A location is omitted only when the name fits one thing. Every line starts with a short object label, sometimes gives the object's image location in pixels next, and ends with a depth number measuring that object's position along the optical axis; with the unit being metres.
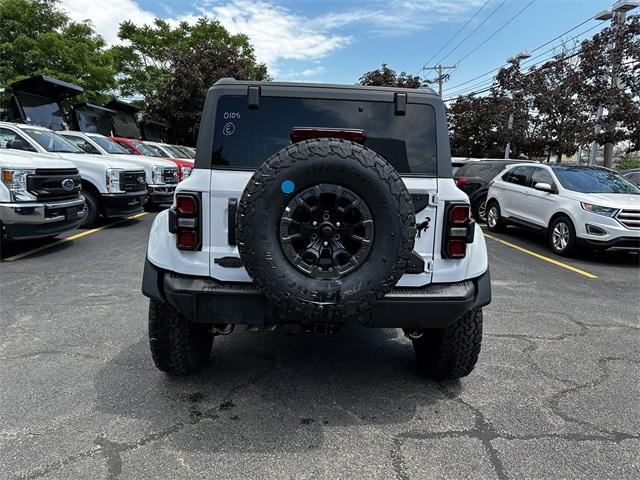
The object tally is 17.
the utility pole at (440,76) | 40.03
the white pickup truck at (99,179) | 9.21
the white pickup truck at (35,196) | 6.37
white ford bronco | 2.42
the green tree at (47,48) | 21.34
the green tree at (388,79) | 34.38
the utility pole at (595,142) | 15.67
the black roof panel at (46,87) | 11.46
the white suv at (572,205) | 7.62
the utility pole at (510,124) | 20.28
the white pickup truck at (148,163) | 11.49
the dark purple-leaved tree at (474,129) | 24.75
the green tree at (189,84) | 25.14
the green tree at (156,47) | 31.22
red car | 13.45
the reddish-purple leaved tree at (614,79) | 14.62
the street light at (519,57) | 21.31
